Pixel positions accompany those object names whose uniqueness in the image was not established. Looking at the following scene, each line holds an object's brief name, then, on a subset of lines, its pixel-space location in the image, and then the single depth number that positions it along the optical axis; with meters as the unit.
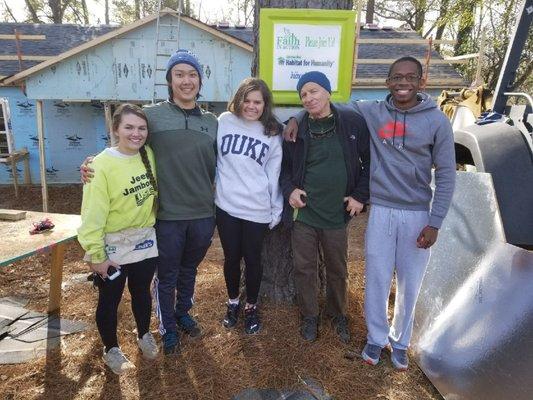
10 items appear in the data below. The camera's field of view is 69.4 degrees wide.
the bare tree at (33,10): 21.50
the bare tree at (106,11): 24.72
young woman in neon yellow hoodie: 2.38
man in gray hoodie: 2.46
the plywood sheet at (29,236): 3.00
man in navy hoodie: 2.65
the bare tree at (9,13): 23.91
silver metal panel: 2.06
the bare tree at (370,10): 20.70
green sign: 2.99
